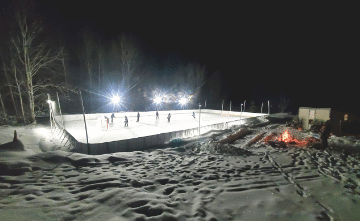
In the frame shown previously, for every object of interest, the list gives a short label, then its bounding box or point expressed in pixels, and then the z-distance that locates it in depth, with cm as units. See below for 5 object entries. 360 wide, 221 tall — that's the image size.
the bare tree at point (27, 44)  1439
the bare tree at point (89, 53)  3002
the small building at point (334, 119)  1244
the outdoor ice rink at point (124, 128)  1270
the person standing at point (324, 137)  784
